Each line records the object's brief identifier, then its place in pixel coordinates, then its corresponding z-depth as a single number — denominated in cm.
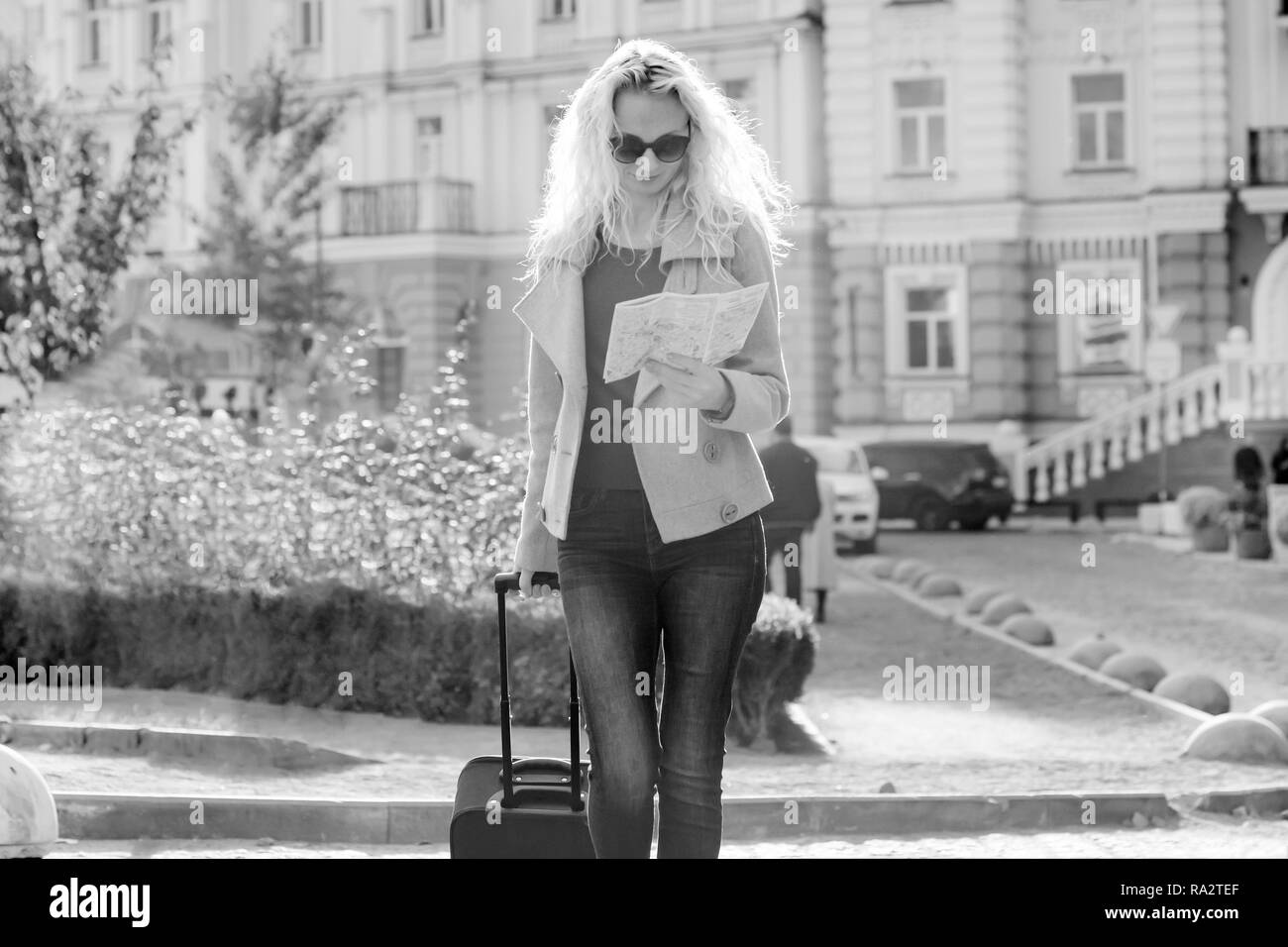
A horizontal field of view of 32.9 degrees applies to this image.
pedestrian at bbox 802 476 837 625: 1798
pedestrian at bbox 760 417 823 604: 1686
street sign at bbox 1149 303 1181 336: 3117
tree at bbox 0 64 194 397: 2016
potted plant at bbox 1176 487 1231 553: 2700
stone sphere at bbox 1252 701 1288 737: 1072
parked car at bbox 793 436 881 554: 2825
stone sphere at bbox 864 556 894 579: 2383
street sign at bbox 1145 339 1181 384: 3156
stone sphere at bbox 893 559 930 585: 2245
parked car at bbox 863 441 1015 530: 3238
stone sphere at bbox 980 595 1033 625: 1766
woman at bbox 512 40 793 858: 502
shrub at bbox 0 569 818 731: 1095
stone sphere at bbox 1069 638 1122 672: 1426
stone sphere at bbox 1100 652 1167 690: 1327
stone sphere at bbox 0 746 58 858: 737
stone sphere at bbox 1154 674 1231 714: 1223
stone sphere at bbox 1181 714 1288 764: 1009
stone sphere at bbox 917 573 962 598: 2073
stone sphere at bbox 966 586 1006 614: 1850
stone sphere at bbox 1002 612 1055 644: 1617
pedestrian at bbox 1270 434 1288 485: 2780
